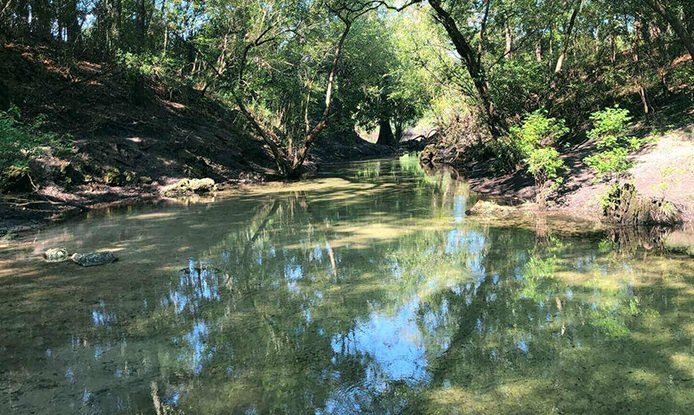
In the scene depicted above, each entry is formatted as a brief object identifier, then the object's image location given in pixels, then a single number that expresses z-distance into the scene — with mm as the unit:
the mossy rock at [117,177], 14633
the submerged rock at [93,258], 7137
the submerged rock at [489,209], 10522
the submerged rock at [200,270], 6719
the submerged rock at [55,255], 7383
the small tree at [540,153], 10914
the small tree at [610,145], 9406
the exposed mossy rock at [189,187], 15281
